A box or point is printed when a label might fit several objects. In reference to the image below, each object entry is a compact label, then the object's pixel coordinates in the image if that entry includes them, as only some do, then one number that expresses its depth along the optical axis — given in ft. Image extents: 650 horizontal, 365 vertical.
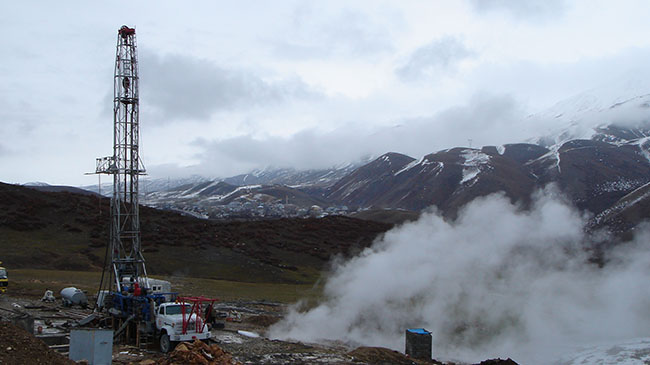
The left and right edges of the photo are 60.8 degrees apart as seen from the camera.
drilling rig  85.71
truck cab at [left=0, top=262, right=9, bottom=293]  127.85
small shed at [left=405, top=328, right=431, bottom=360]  86.43
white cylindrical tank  119.44
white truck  79.77
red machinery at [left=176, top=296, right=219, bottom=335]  80.07
